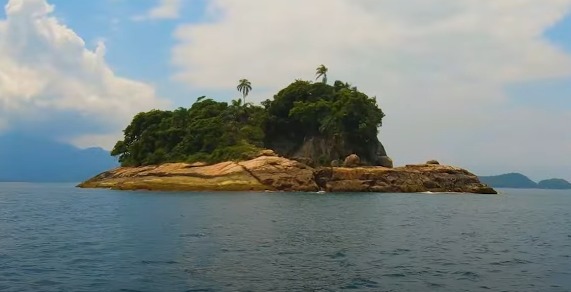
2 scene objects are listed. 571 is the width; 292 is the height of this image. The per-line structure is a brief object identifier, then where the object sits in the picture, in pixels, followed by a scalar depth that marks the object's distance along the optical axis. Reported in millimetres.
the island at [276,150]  110938
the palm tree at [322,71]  160888
